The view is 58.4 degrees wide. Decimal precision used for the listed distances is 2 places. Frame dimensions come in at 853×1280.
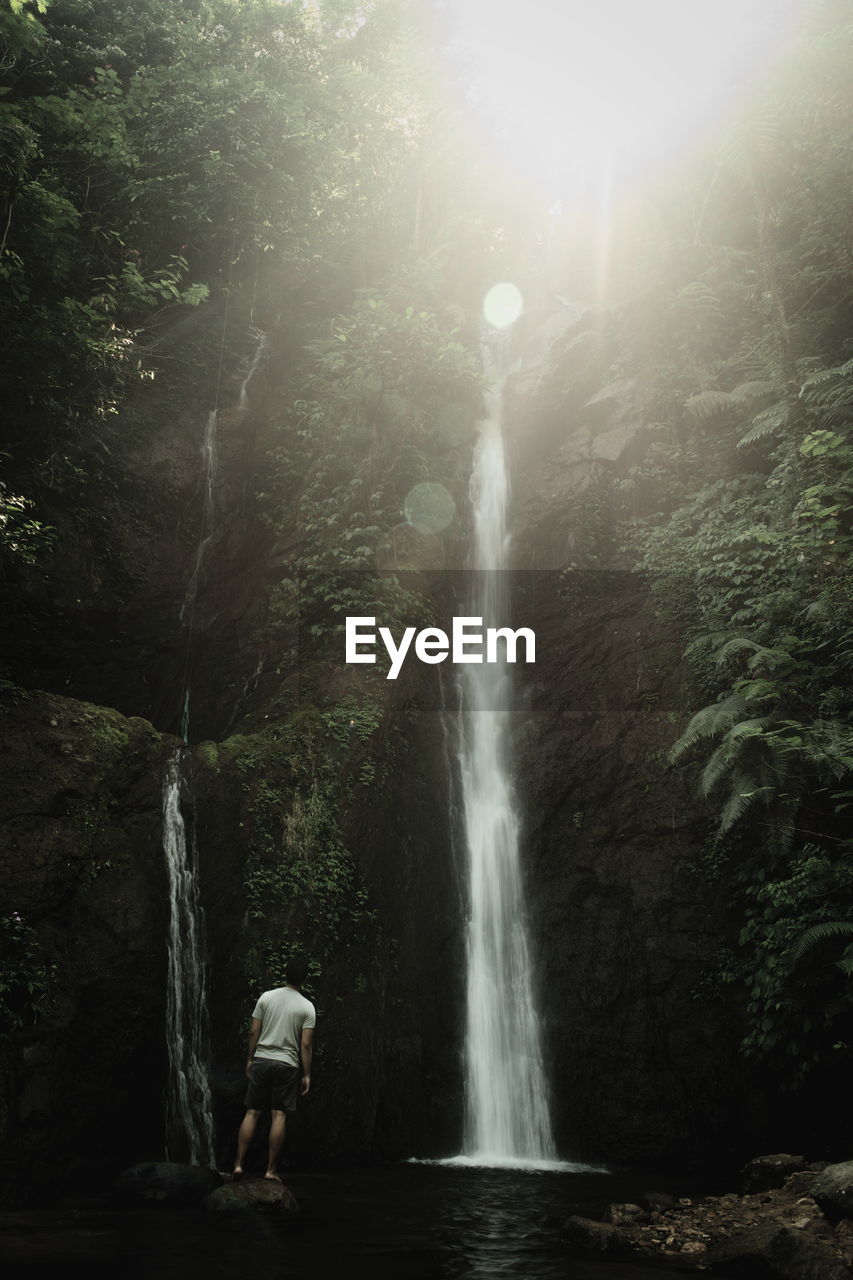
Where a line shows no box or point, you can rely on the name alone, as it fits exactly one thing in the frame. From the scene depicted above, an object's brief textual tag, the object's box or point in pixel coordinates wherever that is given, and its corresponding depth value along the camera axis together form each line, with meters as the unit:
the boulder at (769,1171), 6.89
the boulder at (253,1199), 5.85
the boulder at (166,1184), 6.24
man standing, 6.74
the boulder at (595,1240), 5.09
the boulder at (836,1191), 5.36
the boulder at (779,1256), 4.44
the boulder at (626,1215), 5.80
